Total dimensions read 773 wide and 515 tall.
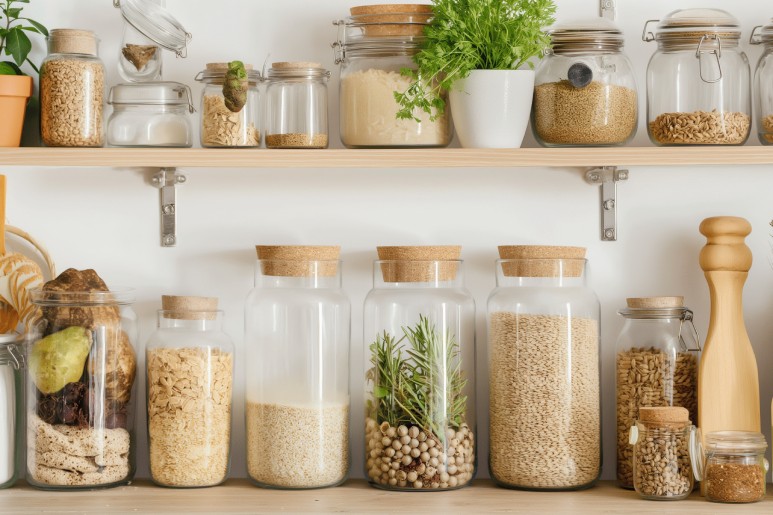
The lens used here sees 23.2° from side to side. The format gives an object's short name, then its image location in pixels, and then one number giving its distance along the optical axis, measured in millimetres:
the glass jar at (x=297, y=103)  2116
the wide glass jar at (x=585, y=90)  2088
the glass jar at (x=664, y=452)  2040
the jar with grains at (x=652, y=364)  2107
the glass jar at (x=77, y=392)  2071
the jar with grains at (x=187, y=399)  2088
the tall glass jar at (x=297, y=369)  2086
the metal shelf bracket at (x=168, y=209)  2215
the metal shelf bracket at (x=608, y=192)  2203
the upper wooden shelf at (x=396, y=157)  2080
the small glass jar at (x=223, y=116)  2107
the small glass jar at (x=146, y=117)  2121
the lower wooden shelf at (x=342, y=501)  2010
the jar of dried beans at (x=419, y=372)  2083
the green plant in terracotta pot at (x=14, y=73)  2110
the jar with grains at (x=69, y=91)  2101
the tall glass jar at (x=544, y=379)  2082
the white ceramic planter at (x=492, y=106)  2083
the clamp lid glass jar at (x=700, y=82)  2093
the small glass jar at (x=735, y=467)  2027
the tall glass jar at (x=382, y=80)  2093
